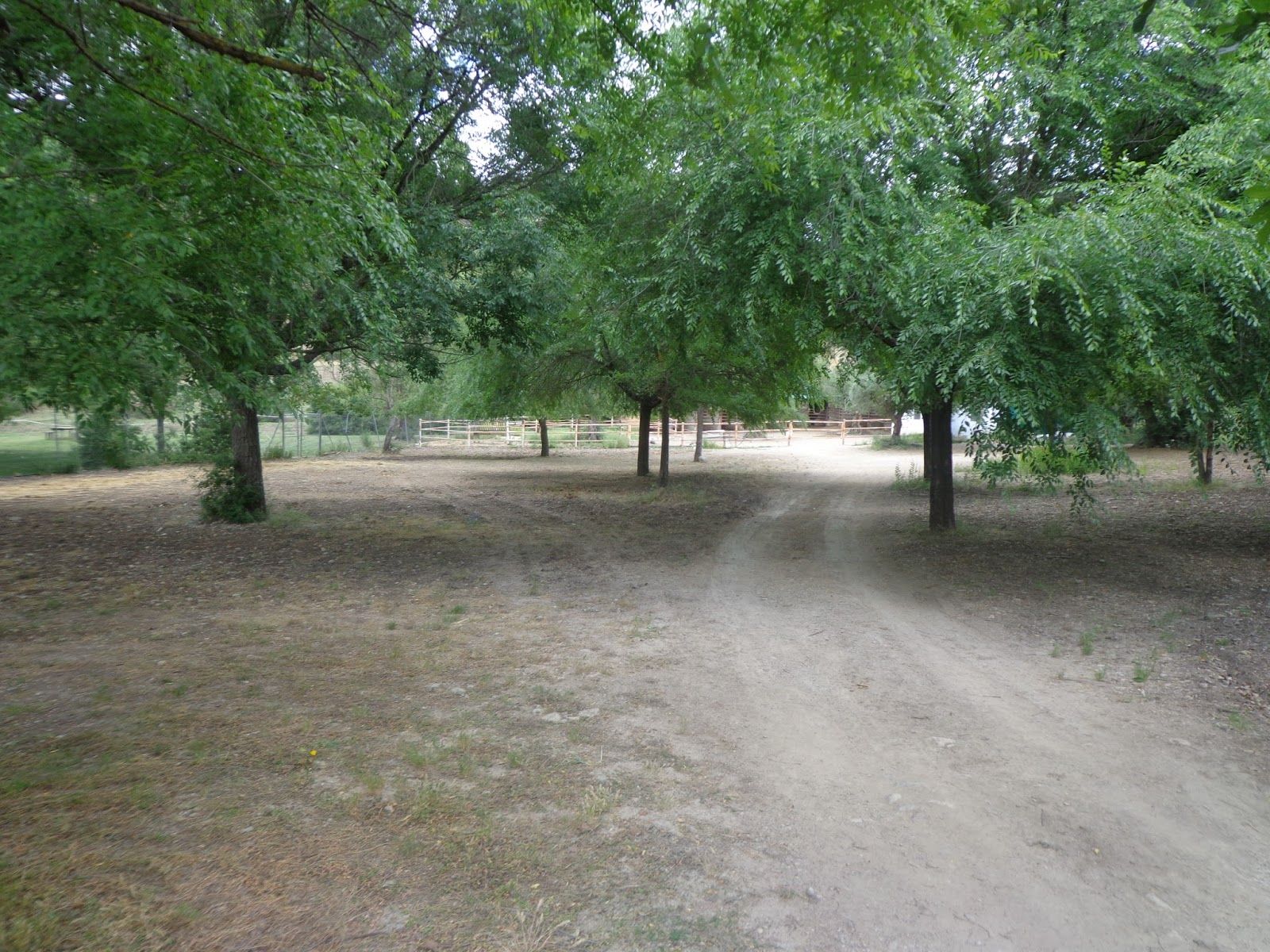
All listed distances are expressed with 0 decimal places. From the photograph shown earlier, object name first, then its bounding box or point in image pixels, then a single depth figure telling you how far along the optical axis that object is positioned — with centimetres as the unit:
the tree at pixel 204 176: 559
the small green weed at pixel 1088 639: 695
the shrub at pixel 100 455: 2450
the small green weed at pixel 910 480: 2115
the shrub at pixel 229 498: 1418
